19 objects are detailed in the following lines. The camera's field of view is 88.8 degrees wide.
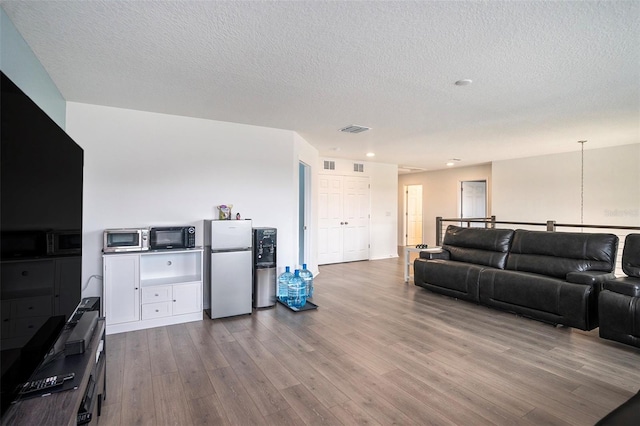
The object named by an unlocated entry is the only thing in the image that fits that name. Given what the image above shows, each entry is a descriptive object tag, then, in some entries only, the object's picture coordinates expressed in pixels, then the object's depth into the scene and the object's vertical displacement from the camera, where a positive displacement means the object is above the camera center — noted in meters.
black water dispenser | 4.30 -0.73
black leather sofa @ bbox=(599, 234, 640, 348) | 2.96 -0.91
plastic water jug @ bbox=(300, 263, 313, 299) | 4.64 -0.95
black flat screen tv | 1.08 -0.10
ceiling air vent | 4.69 +1.22
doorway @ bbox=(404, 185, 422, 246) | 10.44 -0.11
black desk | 1.12 -0.70
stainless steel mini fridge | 3.91 -0.67
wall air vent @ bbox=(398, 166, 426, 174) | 9.15 +1.24
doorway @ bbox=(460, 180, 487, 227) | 8.63 +0.34
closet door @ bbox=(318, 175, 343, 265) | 7.28 -0.17
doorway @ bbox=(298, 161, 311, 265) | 5.84 +0.05
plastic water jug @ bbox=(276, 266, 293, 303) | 4.63 -1.05
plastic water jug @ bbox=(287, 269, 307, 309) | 4.38 -1.10
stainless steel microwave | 3.51 -0.30
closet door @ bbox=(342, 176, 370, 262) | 7.69 -0.16
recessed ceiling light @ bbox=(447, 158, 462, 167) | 7.55 +1.22
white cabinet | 3.45 -0.86
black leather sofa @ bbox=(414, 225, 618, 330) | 3.44 -0.76
